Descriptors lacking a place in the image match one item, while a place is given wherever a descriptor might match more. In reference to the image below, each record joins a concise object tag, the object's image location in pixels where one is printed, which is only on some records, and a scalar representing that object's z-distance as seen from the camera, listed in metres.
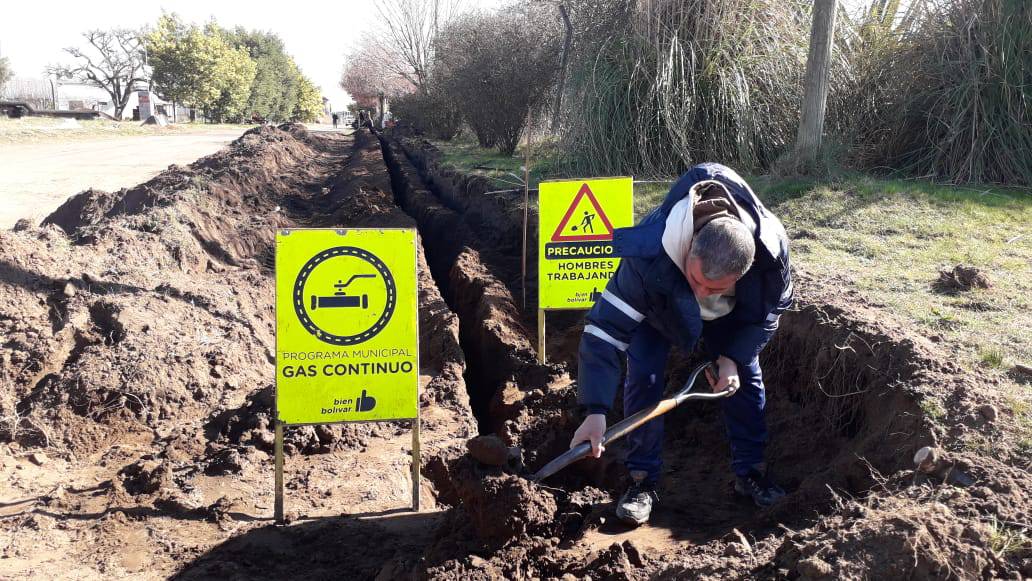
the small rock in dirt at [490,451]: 3.42
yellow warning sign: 6.07
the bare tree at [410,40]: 41.56
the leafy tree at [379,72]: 43.09
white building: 65.12
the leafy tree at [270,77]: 70.75
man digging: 3.01
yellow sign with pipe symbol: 4.09
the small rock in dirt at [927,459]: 3.01
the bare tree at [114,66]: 72.44
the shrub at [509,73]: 18.88
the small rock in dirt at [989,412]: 3.32
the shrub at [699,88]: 10.89
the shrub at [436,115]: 27.41
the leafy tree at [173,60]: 56.84
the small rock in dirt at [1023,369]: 3.84
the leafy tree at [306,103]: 90.69
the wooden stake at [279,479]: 4.01
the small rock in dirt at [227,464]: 4.52
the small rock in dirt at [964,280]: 5.33
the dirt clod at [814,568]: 2.44
